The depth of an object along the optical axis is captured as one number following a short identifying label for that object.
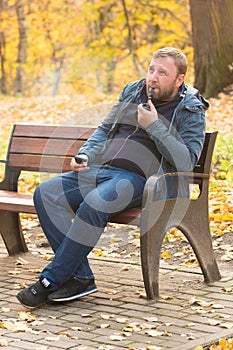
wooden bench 4.77
